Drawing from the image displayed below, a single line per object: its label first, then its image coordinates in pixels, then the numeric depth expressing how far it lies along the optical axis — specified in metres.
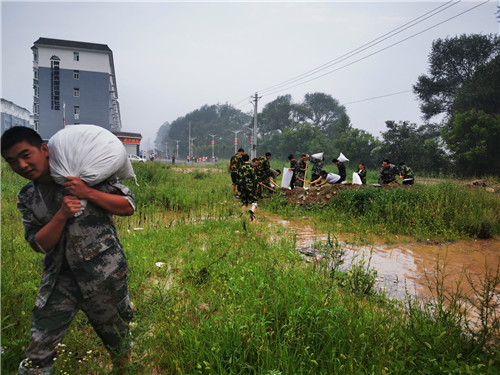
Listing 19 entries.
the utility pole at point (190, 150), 69.36
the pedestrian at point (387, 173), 10.30
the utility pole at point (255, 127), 25.38
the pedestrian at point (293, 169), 10.75
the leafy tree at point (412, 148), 23.20
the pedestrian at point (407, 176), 10.29
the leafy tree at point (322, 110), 61.84
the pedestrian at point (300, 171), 10.88
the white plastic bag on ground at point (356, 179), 10.54
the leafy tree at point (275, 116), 60.16
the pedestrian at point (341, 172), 10.39
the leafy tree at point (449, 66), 25.45
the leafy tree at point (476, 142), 18.88
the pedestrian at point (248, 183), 6.77
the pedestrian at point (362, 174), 11.04
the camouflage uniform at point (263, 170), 9.20
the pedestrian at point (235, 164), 8.18
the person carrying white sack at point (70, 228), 1.48
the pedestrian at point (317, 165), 10.88
